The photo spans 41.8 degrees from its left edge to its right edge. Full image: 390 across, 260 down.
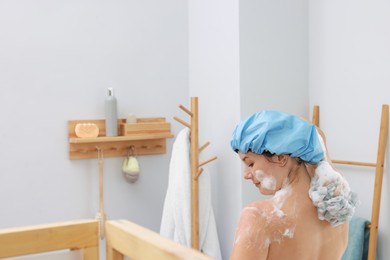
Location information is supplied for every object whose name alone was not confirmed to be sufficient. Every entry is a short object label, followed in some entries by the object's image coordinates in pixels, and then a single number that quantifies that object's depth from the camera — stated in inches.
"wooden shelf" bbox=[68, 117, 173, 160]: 102.6
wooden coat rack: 99.0
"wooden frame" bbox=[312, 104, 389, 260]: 87.8
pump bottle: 103.0
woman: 50.7
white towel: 99.7
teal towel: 90.0
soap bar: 100.7
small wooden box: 105.5
